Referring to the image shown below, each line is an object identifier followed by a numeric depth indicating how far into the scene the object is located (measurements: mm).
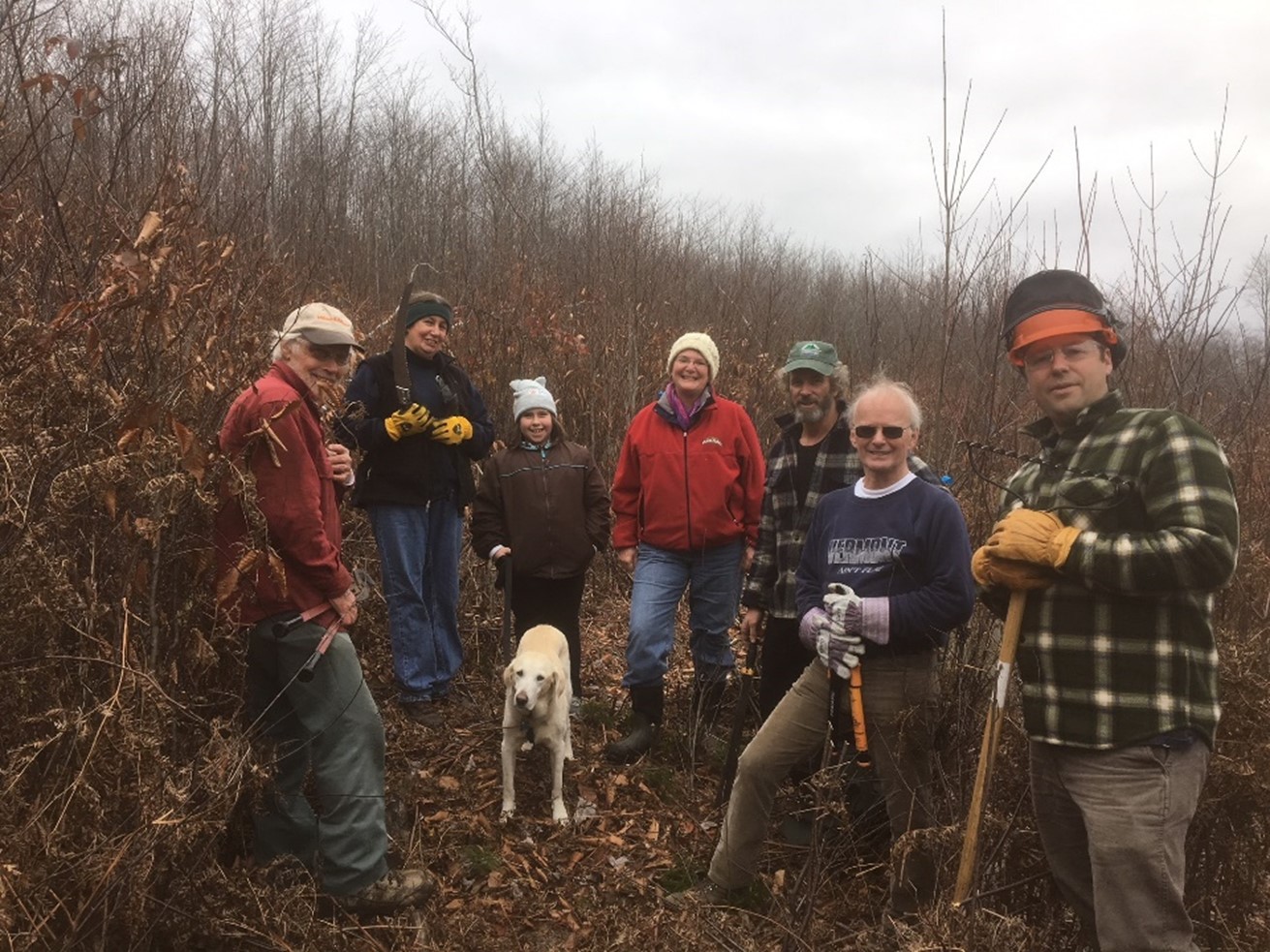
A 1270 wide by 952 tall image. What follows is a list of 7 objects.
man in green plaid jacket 2018
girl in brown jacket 4934
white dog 4086
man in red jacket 2844
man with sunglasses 3000
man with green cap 3996
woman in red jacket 4516
